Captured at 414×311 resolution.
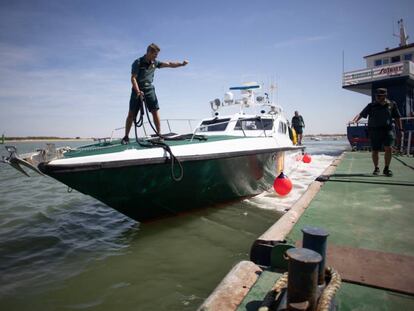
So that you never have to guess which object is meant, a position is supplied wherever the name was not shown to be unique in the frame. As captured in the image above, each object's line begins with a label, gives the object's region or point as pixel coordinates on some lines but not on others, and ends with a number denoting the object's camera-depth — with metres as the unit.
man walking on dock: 5.55
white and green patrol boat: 3.91
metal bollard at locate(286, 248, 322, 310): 1.41
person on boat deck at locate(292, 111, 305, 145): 12.54
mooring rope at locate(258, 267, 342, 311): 1.50
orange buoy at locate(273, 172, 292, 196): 6.32
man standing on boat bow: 4.82
